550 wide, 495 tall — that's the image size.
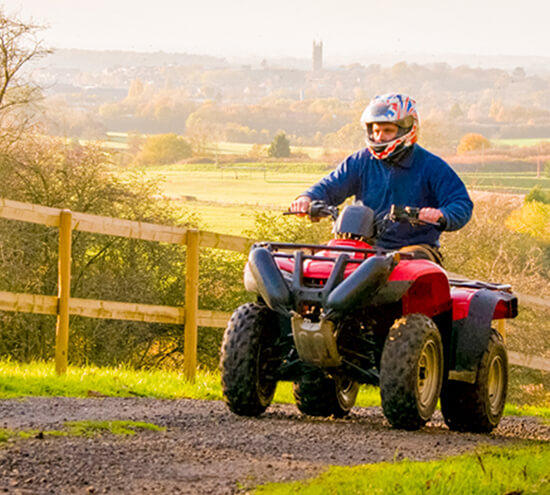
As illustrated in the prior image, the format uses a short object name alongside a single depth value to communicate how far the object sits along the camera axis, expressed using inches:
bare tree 1286.9
